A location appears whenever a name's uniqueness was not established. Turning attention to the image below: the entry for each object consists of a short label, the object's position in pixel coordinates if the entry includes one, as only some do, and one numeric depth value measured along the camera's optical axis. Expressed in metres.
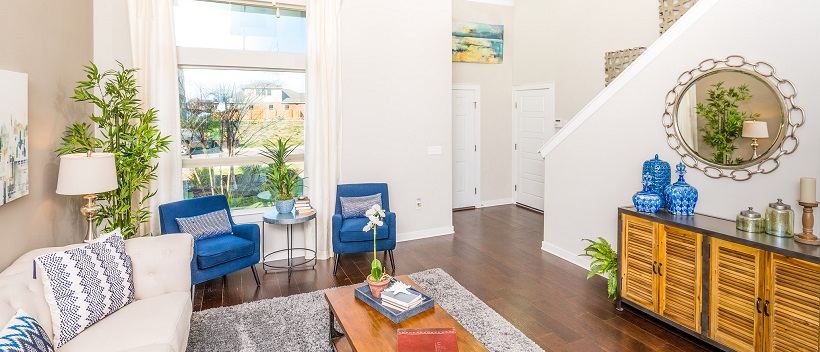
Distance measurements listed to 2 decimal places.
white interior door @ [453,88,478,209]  7.81
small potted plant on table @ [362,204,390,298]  2.75
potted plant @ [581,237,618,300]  3.79
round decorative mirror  3.02
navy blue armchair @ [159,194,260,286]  3.81
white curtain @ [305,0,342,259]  5.05
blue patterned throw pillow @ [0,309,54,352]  1.73
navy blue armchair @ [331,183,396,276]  4.63
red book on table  2.10
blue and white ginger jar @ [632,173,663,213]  3.53
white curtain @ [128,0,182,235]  4.29
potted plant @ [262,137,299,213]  4.66
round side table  4.41
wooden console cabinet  2.53
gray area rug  3.08
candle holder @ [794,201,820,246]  2.64
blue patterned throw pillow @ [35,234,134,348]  2.27
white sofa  2.18
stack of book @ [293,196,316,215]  4.67
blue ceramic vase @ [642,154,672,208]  3.67
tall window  4.70
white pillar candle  2.68
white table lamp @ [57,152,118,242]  2.94
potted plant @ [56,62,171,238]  3.61
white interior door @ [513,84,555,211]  7.56
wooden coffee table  2.26
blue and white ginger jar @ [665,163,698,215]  3.45
